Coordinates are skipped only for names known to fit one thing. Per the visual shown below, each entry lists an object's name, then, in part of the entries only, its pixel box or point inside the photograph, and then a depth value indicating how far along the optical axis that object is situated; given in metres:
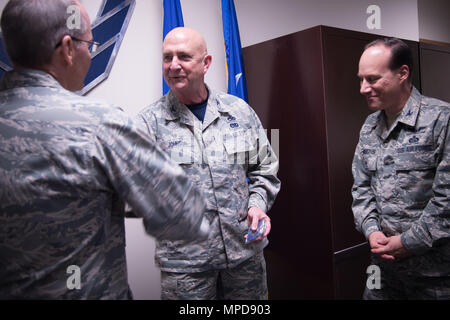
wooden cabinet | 1.94
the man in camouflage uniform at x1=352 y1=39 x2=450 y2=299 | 1.17
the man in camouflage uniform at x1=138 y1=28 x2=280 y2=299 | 1.33
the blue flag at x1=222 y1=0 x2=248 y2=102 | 2.29
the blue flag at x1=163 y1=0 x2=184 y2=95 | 2.06
